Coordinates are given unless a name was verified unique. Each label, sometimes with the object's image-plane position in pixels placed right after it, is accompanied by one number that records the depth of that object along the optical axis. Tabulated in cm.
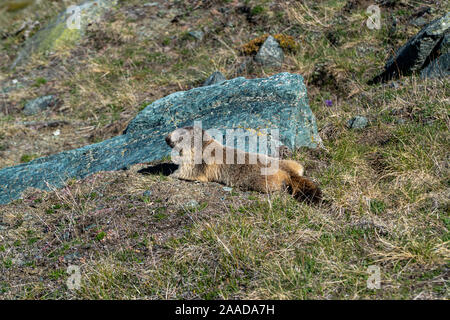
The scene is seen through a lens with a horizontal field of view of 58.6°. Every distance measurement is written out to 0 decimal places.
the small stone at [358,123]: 780
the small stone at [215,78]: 1117
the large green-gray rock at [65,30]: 1666
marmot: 573
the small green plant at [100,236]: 539
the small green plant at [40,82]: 1501
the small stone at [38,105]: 1373
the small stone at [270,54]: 1197
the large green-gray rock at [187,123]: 762
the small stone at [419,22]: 1070
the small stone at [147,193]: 618
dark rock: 867
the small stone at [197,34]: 1451
